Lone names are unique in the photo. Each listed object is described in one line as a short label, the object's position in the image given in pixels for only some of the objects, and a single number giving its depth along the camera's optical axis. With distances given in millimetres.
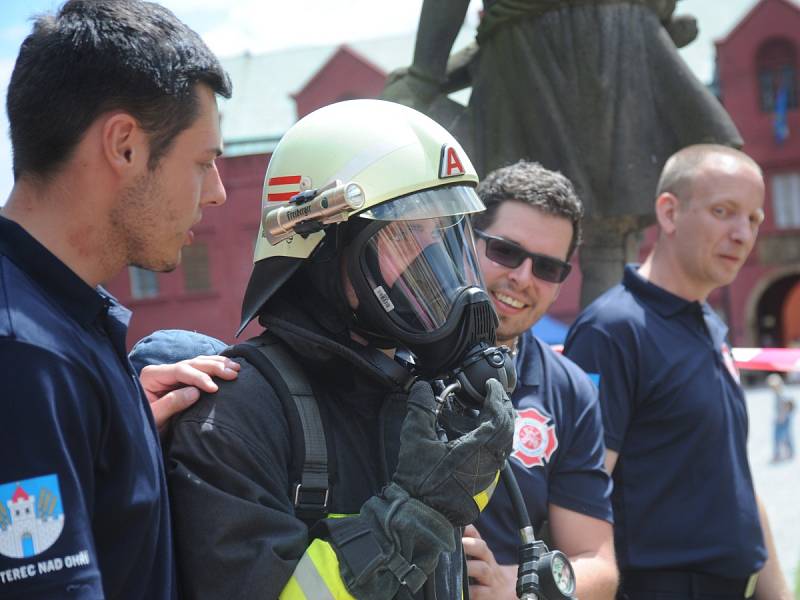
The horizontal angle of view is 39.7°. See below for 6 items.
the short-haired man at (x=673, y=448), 3537
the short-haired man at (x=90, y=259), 1552
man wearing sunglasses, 2781
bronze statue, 4430
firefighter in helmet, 1896
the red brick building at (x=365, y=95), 31672
